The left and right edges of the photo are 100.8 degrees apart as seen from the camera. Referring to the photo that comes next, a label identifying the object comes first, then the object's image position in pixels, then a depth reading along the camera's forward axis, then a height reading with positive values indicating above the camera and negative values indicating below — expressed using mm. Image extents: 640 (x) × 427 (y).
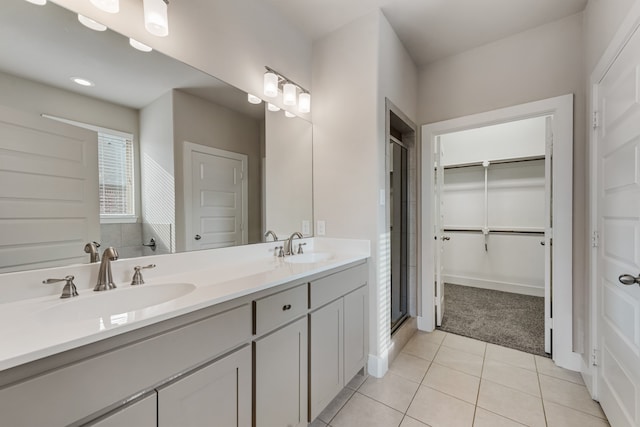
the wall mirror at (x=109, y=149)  981 +304
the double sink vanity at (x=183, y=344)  656 -434
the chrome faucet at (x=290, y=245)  2008 -259
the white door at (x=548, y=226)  2135 -141
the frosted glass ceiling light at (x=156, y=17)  1220 +910
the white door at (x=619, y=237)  1222 -145
